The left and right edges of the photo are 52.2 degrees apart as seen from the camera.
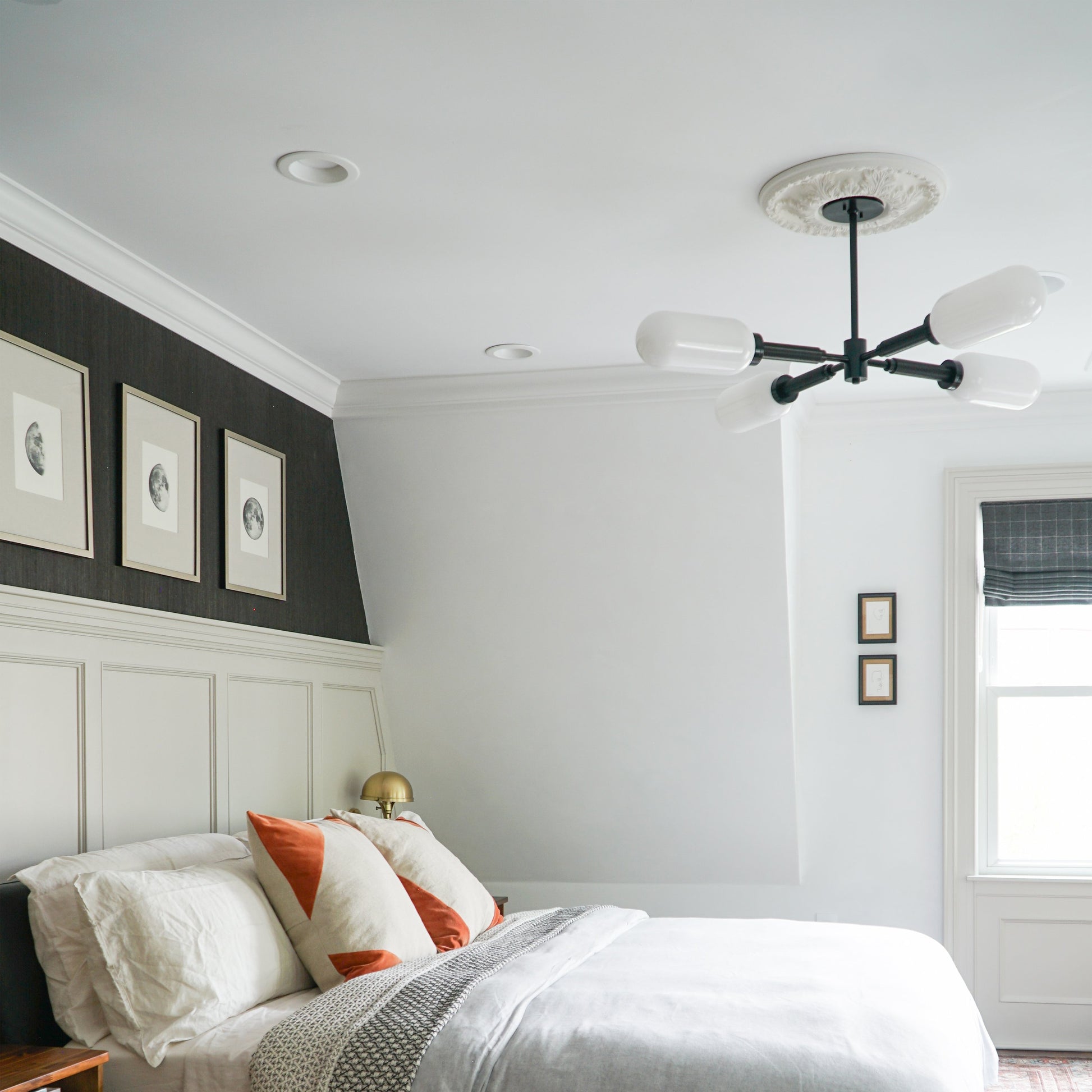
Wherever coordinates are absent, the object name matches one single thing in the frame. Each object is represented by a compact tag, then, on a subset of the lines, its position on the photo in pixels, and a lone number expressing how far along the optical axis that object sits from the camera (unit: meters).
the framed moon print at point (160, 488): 3.13
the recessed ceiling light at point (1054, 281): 3.26
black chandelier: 2.16
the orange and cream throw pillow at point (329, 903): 2.69
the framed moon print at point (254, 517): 3.67
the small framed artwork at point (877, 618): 4.77
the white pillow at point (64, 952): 2.37
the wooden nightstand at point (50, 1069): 2.02
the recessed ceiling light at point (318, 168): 2.48
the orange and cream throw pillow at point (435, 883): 3.09
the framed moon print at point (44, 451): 2.66
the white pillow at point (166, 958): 2.33
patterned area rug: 4.04
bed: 2.10
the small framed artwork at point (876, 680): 4.76
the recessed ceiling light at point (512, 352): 3.95
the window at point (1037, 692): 4.65
